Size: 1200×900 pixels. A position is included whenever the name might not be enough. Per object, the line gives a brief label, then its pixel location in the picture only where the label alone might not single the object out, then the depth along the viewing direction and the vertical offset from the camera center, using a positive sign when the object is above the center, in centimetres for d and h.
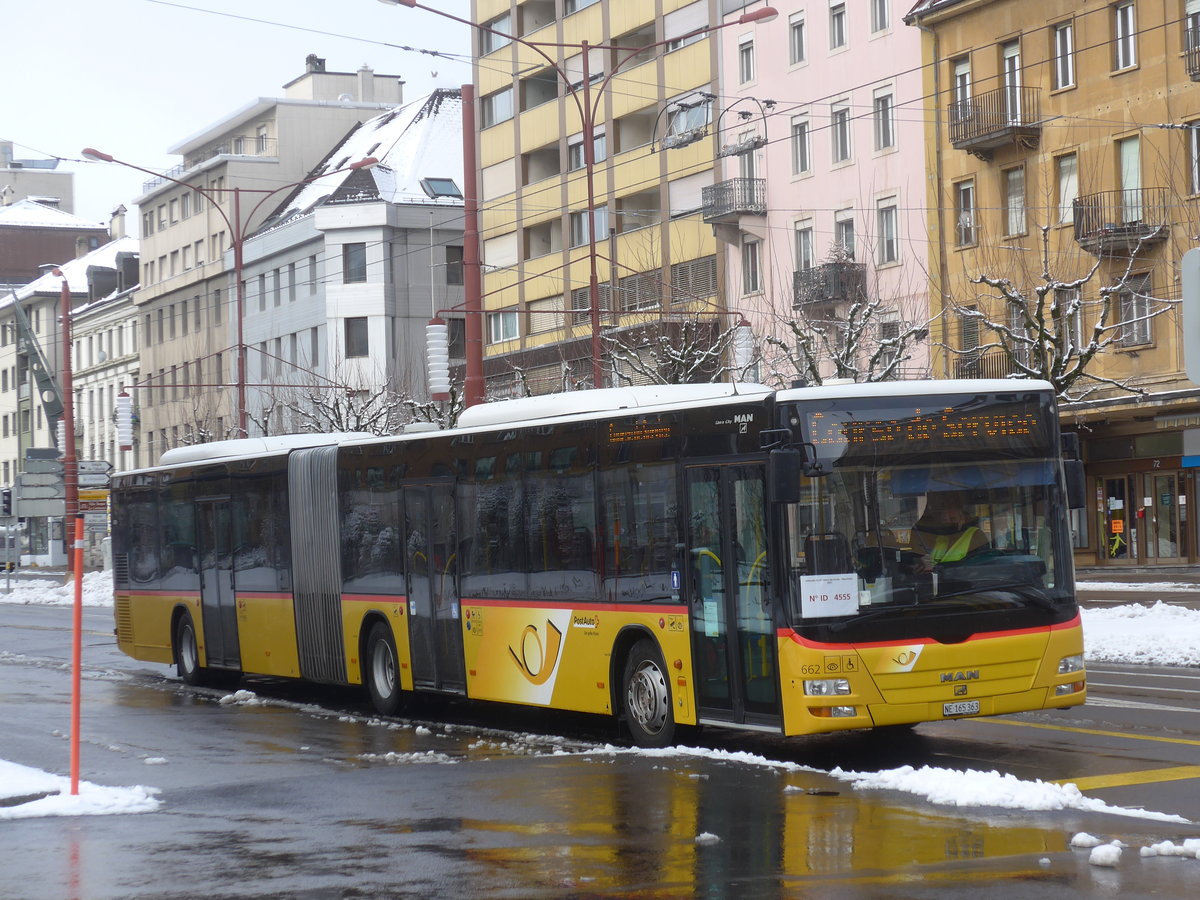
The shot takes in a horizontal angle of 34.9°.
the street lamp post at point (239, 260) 4038 +666
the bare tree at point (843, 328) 3572 +426
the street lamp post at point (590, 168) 2952 +613
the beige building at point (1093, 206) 3944 +686
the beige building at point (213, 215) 8662 +1571
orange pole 1170 -77
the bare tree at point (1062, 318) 3306 +400
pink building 4584 +915
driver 1246 -6
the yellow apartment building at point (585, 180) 5384 +1089
